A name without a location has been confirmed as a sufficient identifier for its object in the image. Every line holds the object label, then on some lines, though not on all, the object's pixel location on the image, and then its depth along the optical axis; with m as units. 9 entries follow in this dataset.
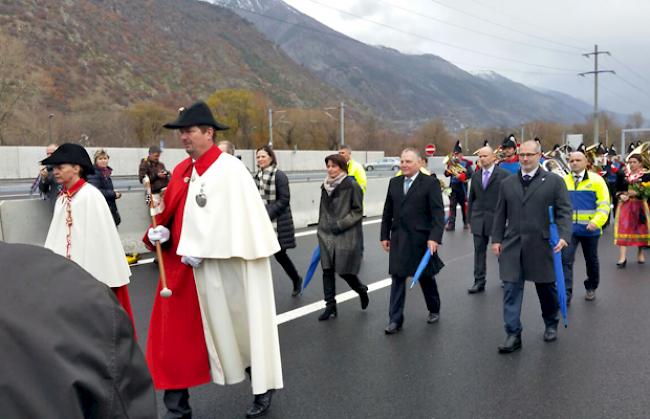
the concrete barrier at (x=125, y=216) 8.72
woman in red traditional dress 9.69
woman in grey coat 6.46
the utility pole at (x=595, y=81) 50.16
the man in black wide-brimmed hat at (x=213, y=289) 3.92
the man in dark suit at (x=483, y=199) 8.17
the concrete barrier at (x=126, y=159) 27.27
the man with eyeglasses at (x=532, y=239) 5.59
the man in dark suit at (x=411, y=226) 6.05
